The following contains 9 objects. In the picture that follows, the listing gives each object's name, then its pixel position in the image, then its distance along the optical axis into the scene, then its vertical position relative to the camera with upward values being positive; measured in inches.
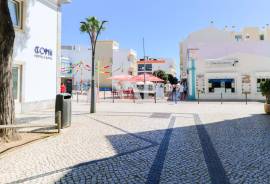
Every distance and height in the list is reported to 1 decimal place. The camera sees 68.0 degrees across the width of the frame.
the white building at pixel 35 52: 397.1 +86.6
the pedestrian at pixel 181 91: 834.4 +2.5
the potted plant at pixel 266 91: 407.9 +1.5
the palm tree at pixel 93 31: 430.3 +137.6
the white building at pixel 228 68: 806.0 +97.3
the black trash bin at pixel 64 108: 281.0 -23.3
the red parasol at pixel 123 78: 895.8 +61.8
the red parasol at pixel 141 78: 884.8 +60.4
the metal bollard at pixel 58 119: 256.4 -35.8
